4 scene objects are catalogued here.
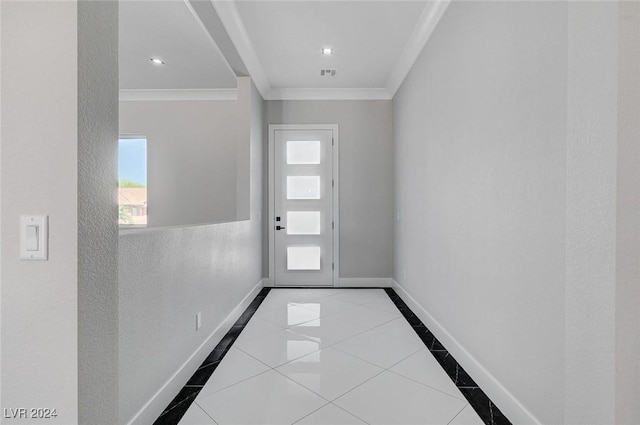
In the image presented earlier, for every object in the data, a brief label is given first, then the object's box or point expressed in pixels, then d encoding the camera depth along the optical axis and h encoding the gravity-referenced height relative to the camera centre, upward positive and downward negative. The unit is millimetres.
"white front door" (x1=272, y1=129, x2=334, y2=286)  4555 +25
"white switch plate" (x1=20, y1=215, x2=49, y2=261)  797 -69
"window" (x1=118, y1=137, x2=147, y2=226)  4672 +435
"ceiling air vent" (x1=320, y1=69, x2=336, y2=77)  3866 +1690
